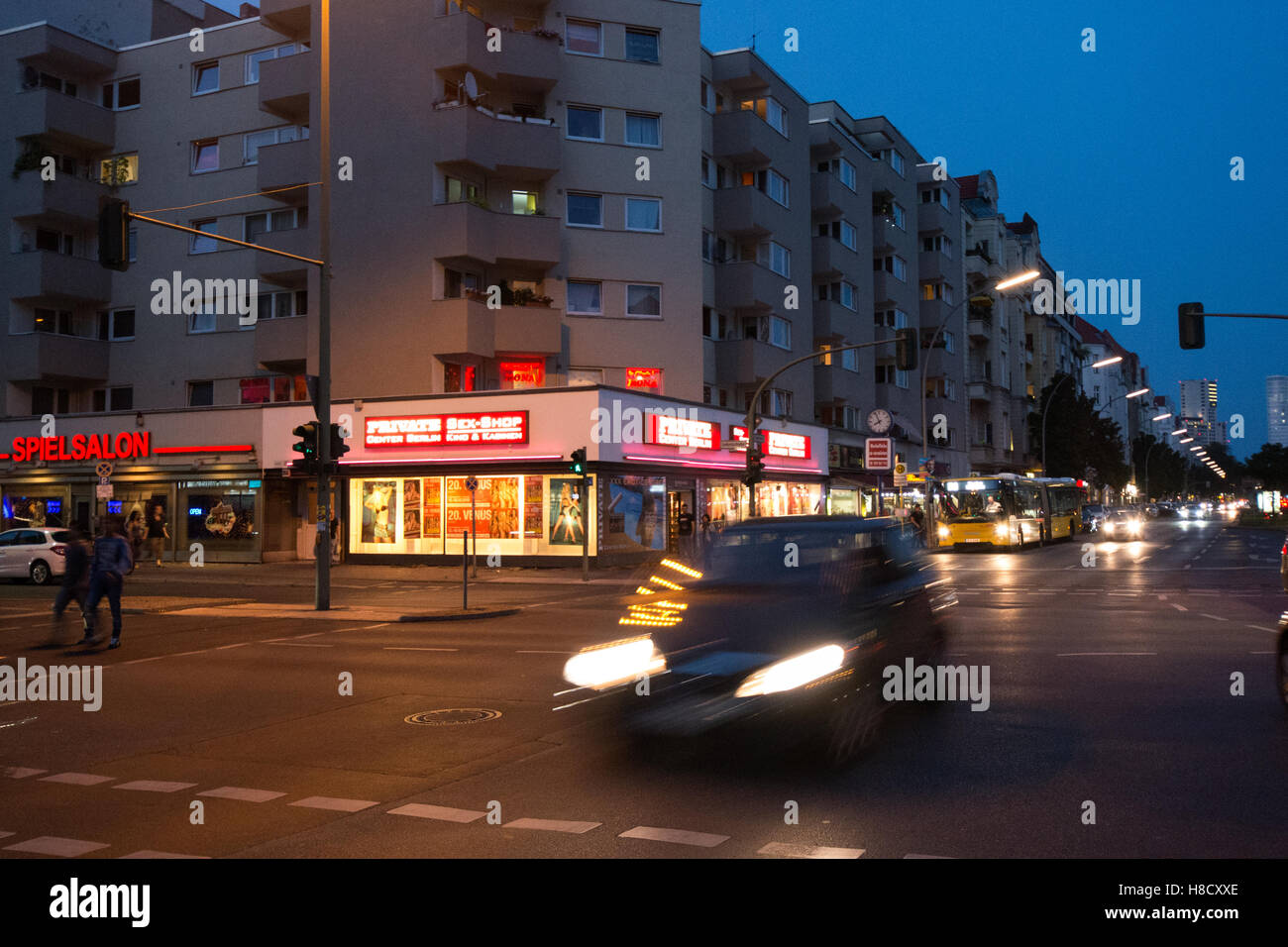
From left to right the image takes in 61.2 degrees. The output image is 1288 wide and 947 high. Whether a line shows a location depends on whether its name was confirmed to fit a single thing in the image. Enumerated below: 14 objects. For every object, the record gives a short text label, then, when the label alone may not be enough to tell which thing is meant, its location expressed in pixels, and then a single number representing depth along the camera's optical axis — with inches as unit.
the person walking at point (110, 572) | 572.7
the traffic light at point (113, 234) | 597.3
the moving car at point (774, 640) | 282.8
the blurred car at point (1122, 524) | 2336.4
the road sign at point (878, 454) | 1518.2
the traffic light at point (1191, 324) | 1023.0
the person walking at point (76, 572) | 568.1
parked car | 1111.6
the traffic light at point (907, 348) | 1098.1
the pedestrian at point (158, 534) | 1457.9
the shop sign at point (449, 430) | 1283.2
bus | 1660.9
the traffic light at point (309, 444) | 800.3
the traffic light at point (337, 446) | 809.5
